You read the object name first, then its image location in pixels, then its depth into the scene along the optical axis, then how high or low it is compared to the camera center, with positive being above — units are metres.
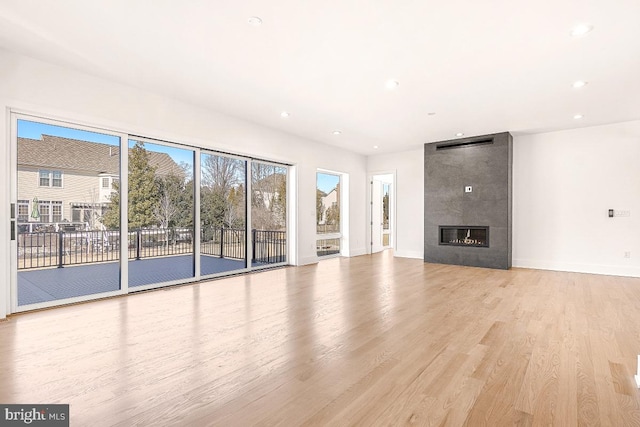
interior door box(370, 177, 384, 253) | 9.37 +0.05
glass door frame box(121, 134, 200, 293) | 4.85 -0.06
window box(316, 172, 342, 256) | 7.79 +0.09
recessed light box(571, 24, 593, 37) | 2.85 +1.74
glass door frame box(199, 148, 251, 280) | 5.21 +0.16
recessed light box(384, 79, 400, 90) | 4.06 +1.77
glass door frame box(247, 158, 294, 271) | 6.07 +0.10
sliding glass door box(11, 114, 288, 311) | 3.70 +0.07
